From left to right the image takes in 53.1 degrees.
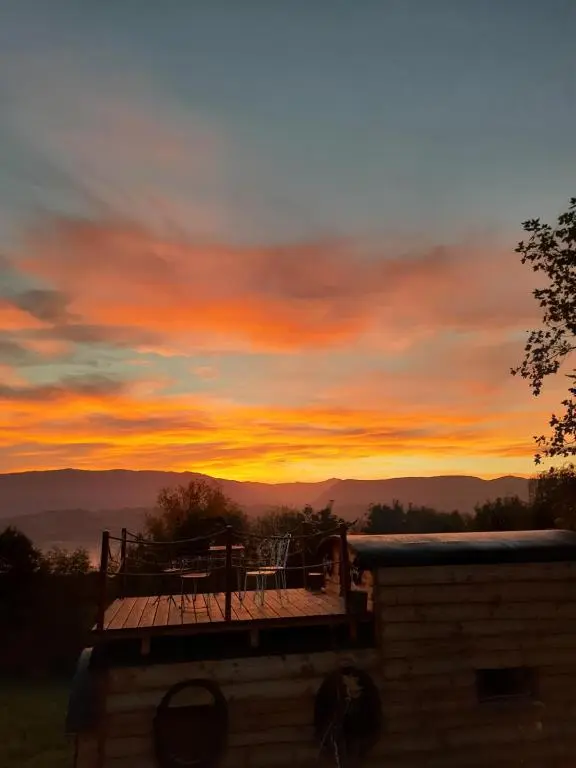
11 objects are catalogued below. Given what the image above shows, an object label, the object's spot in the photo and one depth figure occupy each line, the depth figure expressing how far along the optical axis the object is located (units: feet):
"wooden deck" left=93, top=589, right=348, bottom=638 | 31.30
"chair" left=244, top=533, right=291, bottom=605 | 39.04
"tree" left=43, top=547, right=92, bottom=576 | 85.73
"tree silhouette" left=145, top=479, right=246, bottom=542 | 94.94
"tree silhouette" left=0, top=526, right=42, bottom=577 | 81.25
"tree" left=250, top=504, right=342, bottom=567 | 101.00
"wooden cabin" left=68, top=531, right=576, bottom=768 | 30.99
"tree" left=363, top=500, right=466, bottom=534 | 159.09
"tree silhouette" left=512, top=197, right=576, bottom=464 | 60.64
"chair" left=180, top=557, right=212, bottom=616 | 35.78
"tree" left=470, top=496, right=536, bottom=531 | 100.41
